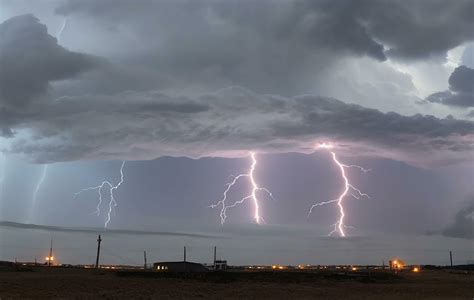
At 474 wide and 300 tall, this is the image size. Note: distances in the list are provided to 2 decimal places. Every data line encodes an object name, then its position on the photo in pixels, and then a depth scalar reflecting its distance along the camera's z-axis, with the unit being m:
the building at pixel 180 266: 85.50
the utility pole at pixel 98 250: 86.57
